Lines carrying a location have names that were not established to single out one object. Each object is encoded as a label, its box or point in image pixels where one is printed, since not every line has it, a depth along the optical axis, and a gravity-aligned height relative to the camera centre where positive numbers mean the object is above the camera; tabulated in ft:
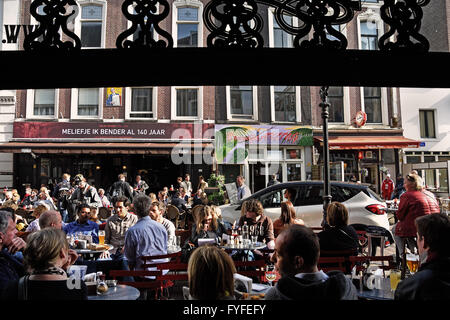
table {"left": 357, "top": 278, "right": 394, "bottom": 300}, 9.34 -3.24
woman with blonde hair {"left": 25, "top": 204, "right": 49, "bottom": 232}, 18.55 -1.81
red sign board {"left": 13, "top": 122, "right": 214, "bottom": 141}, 48.26 +8.39
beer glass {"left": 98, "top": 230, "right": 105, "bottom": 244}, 17.79 -2.84
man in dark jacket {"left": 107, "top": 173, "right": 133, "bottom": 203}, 37.01 -0.36
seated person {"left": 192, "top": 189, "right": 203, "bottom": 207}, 35.83 -1.45
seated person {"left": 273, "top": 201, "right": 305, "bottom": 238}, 18.62 -1.71
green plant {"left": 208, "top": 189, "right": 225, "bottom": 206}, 41.63 -1.67
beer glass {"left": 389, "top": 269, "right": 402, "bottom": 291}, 10.06 -2.95
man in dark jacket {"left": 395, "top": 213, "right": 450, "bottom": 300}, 6.46 -1.75
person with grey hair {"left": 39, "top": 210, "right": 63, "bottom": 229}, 14.71 -1.50
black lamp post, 18.78 +1.78
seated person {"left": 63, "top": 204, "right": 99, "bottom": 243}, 18.38 -2.26
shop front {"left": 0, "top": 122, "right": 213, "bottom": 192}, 47.34 +4.86
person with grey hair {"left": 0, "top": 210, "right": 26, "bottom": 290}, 8.50 -1.94
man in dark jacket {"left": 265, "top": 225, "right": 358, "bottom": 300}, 6.00 -1.80
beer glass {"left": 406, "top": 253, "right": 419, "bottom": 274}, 10.74 -2.60
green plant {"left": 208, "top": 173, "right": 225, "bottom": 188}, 45.49 +0.54
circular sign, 50.86 +10.16
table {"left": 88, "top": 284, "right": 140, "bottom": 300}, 9.30 -3.16
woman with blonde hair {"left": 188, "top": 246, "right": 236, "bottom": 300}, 6.26 -1.78
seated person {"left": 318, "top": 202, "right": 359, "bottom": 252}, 13.89 -2.17
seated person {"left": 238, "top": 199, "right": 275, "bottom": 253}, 18.54 -2.07
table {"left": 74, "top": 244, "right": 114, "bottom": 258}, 15.68 -3.17
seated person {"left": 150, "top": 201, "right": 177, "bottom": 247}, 17.70 -2.10
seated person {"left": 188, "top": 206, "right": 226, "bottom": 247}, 17.58 -2.27
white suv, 23.97 -1.53
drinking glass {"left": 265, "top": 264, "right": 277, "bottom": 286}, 10.87 -3.00
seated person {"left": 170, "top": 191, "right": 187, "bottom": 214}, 33.50 -1.89
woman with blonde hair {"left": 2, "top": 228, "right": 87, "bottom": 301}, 7.16 -1.97
